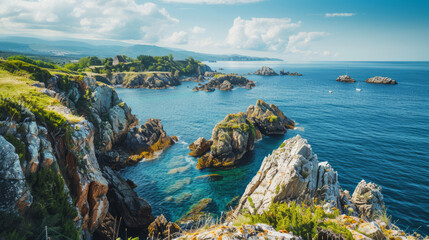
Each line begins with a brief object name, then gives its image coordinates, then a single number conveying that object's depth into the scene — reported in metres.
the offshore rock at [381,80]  141.40
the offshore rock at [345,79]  155.77
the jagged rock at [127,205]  23.72
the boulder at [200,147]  42.38
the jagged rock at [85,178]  16.25
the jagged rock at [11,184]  10.40
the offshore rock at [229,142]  38.72
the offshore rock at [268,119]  53.56
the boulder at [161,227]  20.66
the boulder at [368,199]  21.31
